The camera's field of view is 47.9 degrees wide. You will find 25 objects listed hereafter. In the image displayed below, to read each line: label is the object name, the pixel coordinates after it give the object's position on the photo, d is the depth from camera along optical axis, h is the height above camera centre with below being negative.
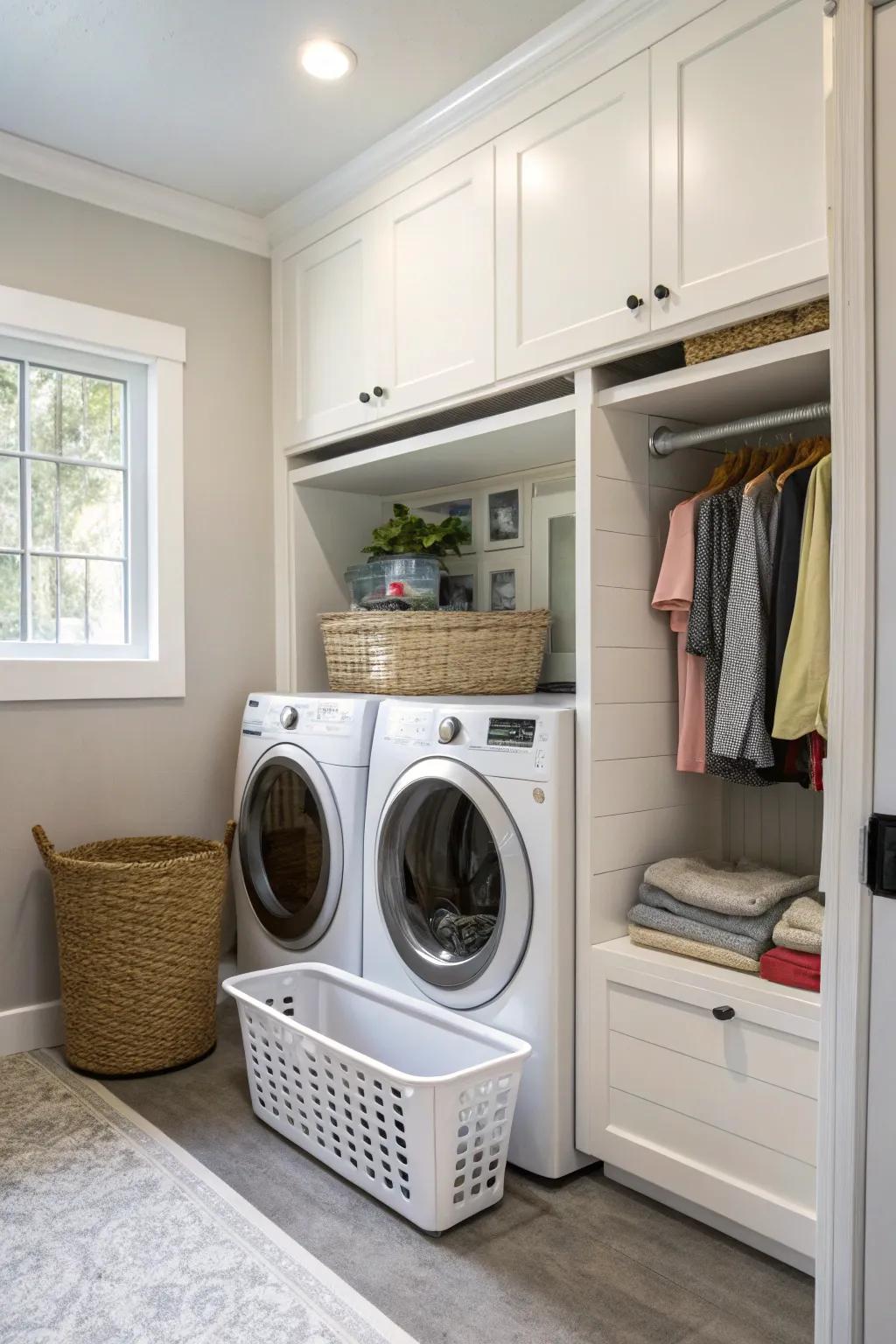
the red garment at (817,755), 1.92 -0.18
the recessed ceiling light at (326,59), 2.25 +1.38
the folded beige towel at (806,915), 1.82 -0.46
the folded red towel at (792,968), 1.77 -0.55
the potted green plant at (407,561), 2.80 +0.29
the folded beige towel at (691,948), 1.89 -0.56
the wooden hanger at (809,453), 1.97 +0.42
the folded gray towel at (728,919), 1.90 -0.50
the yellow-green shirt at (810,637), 1.84 +0.04
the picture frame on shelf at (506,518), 2.94 +0.43
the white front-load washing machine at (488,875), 2.08 -0.48
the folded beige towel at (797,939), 1.79 -0.50
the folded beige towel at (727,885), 1.92 -0.44
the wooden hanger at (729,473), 2.18 +0.41
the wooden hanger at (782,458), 2.07 +0.42
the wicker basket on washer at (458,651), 2.56 +0.03
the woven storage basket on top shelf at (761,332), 1.80 +0.61
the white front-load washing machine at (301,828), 2.59 -0.45
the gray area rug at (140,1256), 1.60 -1.05
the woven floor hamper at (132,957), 2.54 -0.75
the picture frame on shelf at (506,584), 2.94 +0.24
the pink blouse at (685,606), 2.13 +0.12
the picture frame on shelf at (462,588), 3.09 +0.23
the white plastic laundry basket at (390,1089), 1.85 -0.86
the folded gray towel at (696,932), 1.89 -0.53
